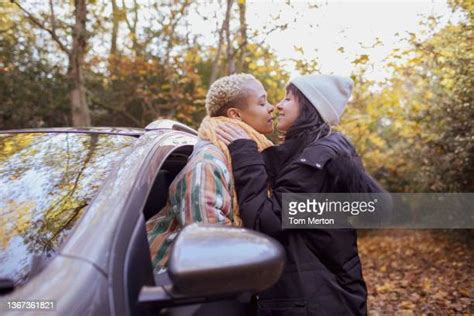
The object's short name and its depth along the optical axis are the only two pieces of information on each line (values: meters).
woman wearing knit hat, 1.96
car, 1.25
